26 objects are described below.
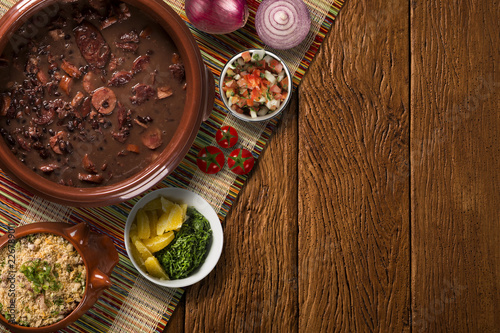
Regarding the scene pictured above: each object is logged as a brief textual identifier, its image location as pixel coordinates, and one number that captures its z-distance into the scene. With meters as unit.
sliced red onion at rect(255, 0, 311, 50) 2.40
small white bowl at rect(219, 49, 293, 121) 2.39
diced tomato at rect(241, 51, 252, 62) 2.40
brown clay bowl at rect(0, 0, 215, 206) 2.02
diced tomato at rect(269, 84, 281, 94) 2.41
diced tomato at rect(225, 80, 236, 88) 2.40
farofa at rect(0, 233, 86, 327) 2.20
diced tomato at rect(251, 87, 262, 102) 2.40
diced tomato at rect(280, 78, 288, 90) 2.43
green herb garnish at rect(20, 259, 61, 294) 2.18
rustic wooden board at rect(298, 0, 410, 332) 2.55
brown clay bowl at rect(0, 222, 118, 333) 2.16
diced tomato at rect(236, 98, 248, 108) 2.40
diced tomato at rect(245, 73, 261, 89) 2.40
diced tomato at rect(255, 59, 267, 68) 2.44
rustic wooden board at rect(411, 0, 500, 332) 2.61
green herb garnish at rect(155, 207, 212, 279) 2.37
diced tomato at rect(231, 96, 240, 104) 2.39
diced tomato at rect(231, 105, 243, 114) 2.42
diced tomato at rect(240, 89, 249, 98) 2.41
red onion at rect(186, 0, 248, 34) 2.33
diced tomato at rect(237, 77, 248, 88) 2.41
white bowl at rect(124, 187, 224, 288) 2.35
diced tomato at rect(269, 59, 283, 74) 2.41
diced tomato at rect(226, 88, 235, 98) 2.40
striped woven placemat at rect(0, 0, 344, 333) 2.43
